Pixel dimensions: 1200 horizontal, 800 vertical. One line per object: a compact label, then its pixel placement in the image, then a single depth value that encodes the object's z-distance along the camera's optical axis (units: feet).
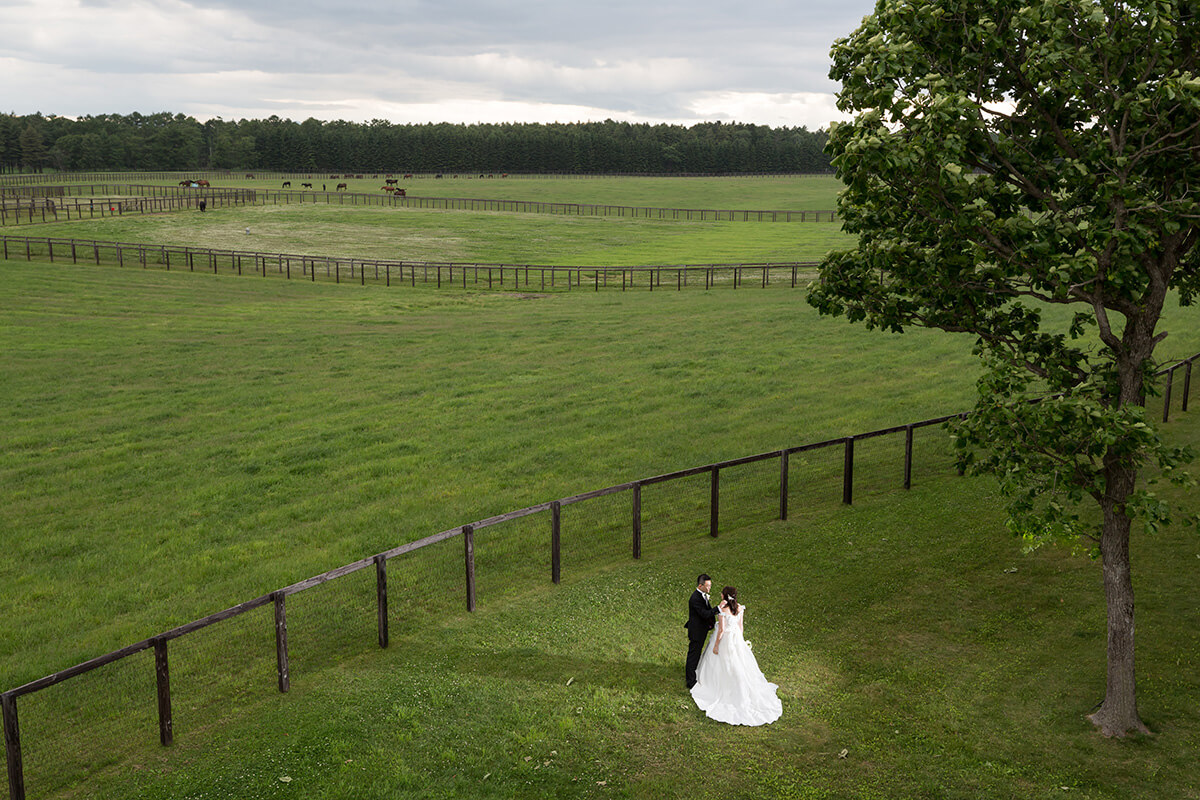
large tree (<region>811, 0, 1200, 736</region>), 35.06
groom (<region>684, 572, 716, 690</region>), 42.39
